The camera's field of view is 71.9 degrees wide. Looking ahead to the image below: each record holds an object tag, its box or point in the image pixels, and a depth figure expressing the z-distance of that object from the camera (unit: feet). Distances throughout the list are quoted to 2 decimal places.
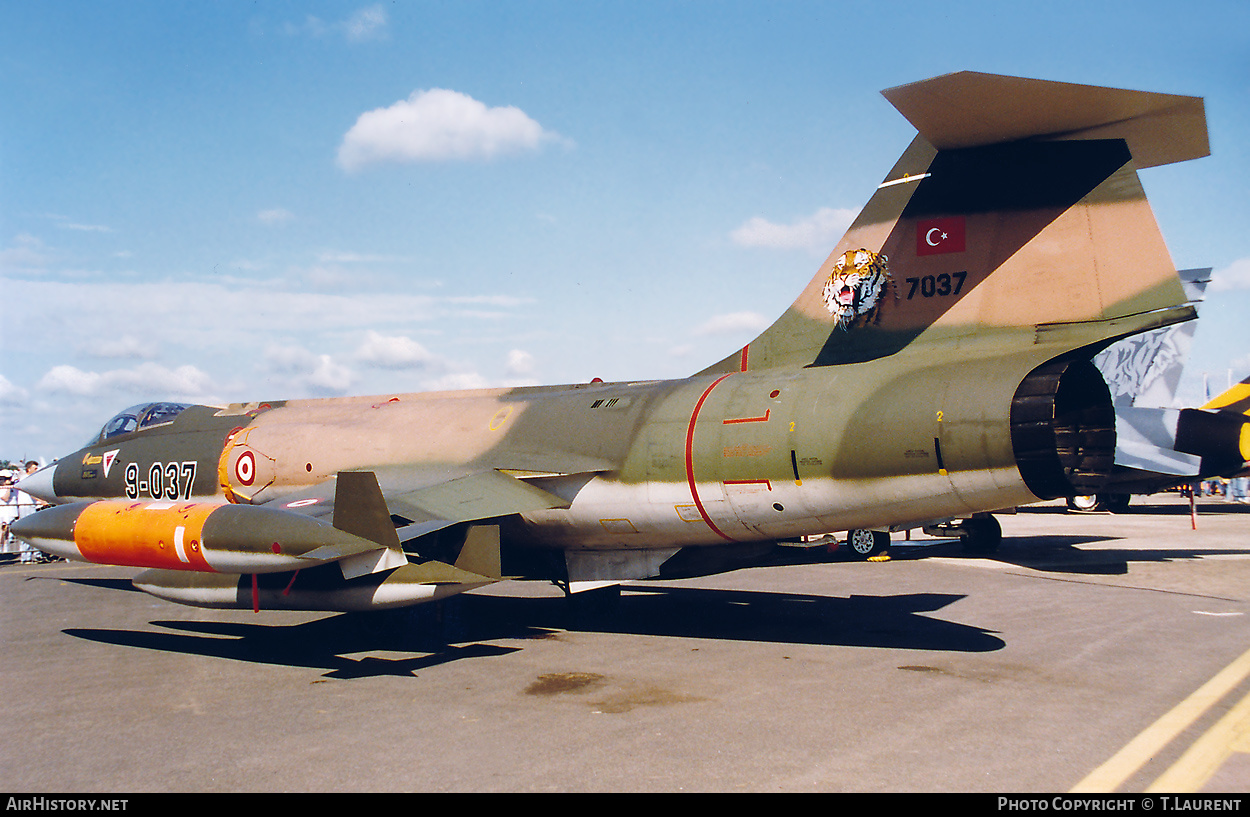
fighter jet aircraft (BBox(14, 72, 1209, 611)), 23.80
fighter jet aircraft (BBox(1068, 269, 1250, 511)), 55.47
